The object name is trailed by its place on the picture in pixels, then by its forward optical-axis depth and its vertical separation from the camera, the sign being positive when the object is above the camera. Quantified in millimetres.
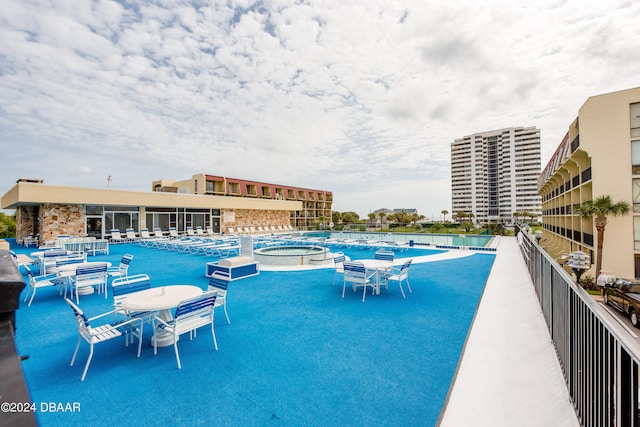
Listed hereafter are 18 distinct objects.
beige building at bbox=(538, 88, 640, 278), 18125 +3281
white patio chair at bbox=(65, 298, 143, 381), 3664 -1555
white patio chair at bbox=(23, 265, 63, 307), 6559 -1465
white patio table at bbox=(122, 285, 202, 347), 4070 -1213
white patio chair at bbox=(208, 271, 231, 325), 5137 -1260
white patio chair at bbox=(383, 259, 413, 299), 6922 -1459
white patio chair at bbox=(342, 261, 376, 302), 6737 -1340
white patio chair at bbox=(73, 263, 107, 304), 6742 -1292
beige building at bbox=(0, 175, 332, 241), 18688 +884
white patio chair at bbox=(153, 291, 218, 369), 3941 -1443
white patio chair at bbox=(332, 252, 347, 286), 7855 -1280
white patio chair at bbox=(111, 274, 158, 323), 4397 -1313
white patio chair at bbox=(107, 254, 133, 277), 8184 -1296
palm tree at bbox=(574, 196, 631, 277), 17828 +166
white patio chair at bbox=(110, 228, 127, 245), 20891 -1191
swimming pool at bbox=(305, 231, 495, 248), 18136 -1536
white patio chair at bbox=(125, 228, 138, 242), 21947 -1113
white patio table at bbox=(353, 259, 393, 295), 7004 -1214
